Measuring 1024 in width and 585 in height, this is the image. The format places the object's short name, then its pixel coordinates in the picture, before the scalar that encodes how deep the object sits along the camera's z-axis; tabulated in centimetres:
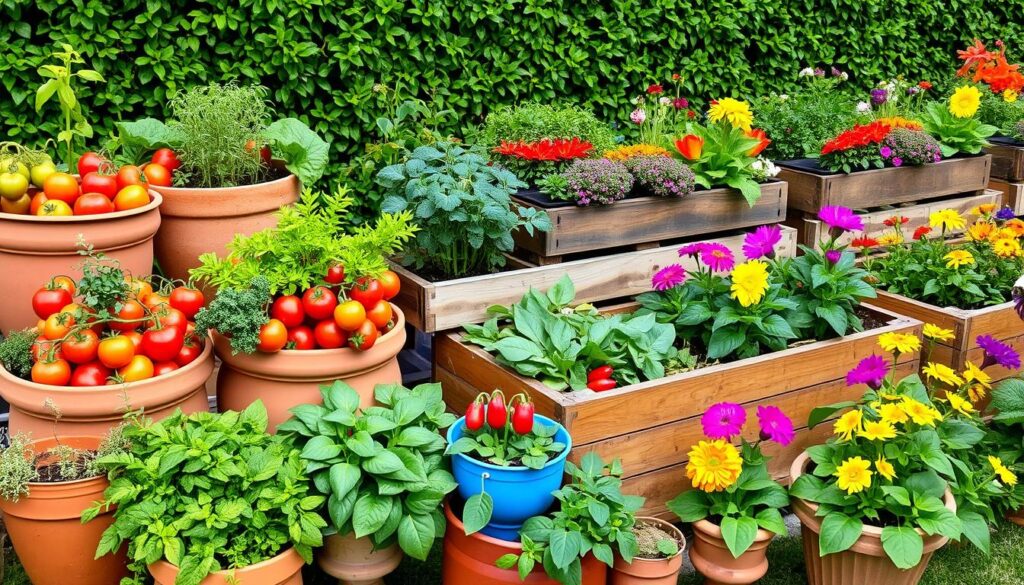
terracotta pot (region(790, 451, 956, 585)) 277
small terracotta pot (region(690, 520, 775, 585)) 284
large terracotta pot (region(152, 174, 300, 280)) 326
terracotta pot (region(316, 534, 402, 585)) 271
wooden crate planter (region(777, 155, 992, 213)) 436
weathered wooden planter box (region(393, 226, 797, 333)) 335
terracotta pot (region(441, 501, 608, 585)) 263
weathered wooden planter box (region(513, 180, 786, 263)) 362
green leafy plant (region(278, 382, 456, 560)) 255
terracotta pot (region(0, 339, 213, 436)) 263
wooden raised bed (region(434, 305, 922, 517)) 295
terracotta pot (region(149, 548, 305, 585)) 243
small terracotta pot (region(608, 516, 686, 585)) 269
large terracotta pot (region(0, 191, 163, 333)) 293
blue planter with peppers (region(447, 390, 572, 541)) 260
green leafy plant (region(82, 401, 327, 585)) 244
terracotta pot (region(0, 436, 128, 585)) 256
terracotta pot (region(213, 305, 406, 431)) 283
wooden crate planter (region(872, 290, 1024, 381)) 370
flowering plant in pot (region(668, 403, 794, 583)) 277
